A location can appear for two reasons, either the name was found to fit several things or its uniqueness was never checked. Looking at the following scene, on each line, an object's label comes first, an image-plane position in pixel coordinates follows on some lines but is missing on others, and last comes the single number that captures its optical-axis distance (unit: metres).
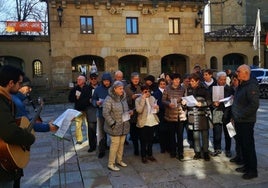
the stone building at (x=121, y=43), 15.73
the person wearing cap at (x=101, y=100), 4.84
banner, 15.98
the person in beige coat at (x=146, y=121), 4.43
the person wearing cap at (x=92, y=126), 5.16
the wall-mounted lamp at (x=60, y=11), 15.07
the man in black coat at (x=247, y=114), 3.55
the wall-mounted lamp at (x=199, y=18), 17.49
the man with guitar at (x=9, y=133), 2.03
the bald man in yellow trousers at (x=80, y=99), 5.28
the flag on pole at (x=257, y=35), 17.19
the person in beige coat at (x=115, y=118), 4.09
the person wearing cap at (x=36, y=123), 2.74
